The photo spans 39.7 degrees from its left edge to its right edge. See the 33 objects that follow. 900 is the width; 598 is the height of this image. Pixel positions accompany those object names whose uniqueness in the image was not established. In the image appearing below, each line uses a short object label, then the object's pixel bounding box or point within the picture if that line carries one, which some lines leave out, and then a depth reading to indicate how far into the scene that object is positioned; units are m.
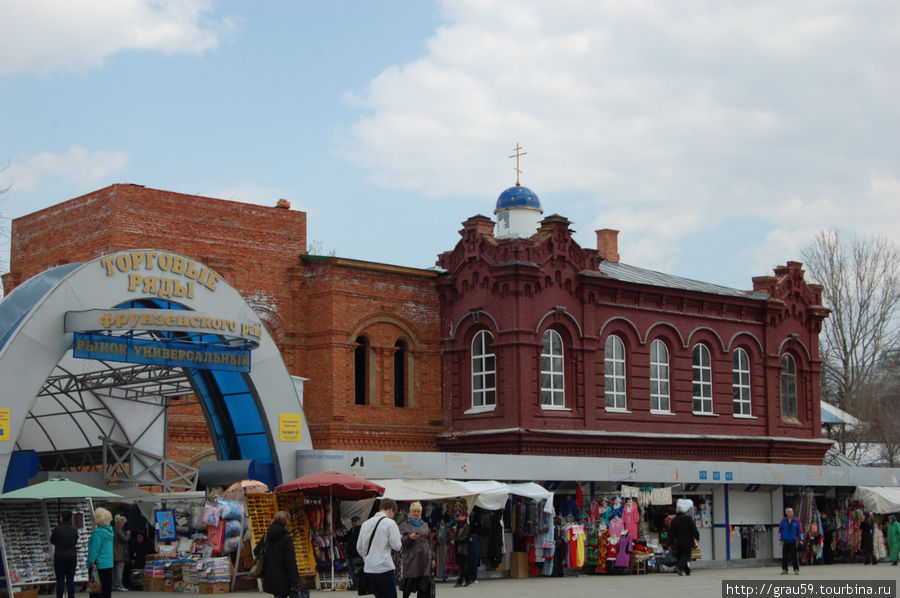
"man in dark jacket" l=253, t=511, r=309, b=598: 15.43
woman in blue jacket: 19.00
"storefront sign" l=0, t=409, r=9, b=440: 20.16
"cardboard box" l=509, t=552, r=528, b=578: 26.81
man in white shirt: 15.04
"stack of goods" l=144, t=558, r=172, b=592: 22.73
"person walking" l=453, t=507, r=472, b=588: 24.25
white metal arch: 20.56
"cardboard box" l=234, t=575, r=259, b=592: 22.42
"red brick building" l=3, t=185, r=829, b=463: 31.77
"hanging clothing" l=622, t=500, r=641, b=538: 28.03
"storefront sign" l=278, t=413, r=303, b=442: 24.50
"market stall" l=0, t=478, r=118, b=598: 20.19
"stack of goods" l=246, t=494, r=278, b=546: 22.09
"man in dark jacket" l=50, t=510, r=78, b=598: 18.97
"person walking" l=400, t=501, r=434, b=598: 17.16
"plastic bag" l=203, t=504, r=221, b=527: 22.33
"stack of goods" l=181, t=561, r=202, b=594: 22.14
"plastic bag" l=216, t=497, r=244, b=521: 22.39
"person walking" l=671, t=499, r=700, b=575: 26.98
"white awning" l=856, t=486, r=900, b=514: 33.53
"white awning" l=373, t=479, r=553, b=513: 24.17
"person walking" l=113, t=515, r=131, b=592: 22.08
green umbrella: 20.03
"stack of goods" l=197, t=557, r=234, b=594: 21.86
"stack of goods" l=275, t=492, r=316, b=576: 22.52
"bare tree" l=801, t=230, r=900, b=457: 61.41
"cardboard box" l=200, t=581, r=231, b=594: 21.84
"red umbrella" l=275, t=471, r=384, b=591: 22.11
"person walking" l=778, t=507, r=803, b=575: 26.77
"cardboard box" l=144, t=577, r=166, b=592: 22.73
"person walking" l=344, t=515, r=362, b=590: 22.56
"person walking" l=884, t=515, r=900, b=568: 32.62
